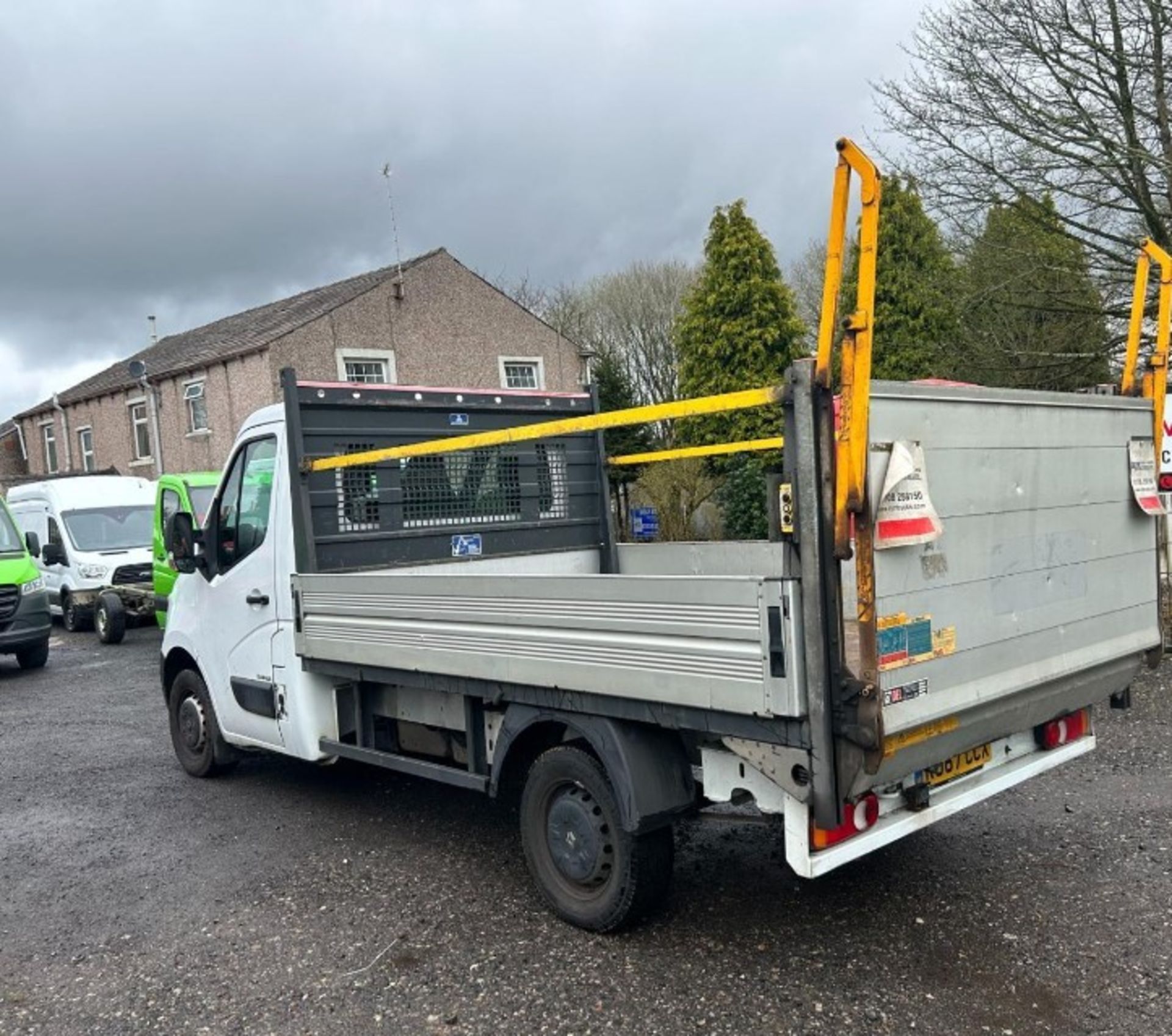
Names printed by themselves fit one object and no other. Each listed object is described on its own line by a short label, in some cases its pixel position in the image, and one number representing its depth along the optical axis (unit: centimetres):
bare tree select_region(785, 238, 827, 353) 3241
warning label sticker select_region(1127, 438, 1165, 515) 417
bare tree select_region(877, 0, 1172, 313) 1141
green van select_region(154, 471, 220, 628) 1313
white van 1509
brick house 2264
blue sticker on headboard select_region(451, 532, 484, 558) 582
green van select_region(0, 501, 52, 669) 1180
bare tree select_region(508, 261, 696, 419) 3481
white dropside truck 311
